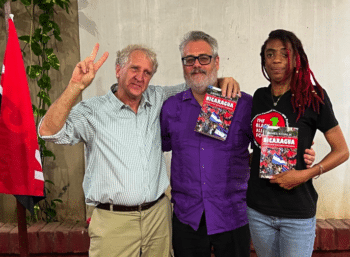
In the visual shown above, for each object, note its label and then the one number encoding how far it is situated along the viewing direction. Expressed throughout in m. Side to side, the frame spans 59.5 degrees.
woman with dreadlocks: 1.41
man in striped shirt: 1.66
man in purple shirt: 1.71
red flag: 1.96
